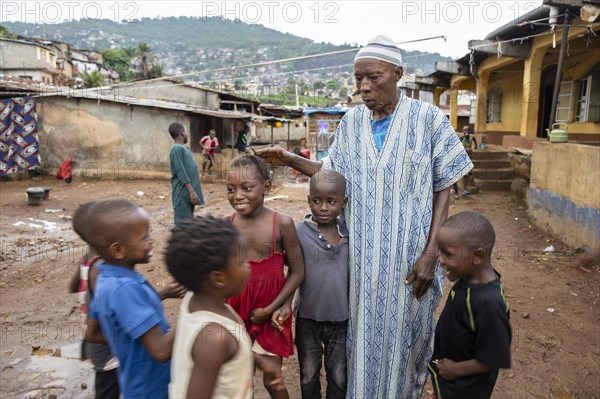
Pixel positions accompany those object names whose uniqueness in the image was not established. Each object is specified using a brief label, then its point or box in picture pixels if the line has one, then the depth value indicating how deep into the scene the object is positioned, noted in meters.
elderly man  1.85
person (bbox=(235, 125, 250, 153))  17.19
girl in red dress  1.76
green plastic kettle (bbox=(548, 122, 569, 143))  6.56
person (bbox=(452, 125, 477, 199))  9.77
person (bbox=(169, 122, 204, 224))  4.81
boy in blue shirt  1.35
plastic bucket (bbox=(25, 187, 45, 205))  8.58
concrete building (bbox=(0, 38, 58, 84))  27.19
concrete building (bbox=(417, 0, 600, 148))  8.16
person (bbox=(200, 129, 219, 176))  13.22
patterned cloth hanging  11.30
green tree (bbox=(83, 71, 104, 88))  30.96
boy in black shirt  1.45
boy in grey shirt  1.85
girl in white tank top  1.19
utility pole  7.31
